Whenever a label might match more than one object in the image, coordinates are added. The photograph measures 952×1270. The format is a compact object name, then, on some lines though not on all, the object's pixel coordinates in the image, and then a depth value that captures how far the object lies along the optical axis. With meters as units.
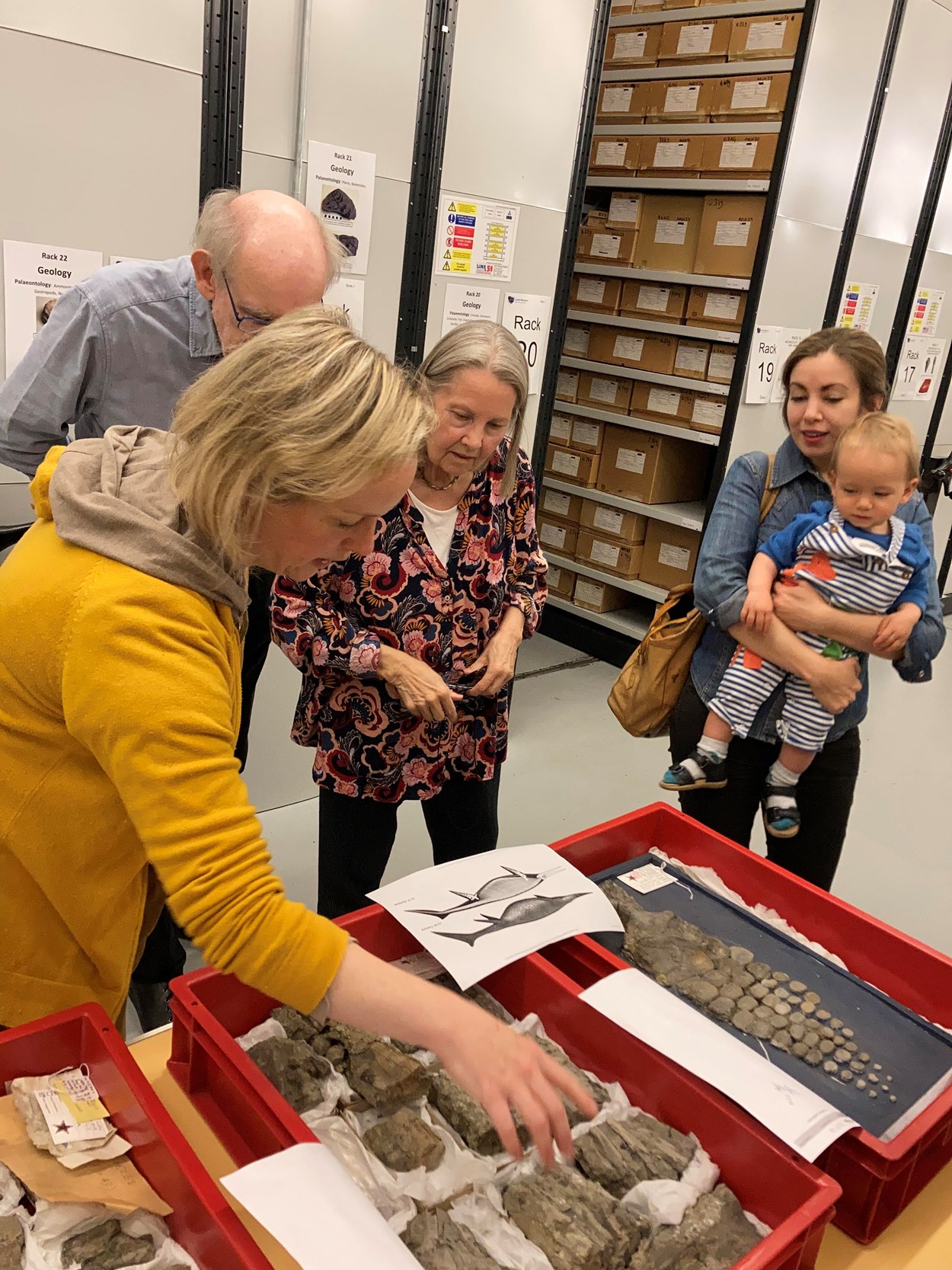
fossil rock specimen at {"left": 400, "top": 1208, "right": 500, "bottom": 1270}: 0.94
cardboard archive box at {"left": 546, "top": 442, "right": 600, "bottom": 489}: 4.82
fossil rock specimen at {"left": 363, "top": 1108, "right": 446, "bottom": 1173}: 1.06
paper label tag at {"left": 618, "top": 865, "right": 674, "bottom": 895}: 1.58
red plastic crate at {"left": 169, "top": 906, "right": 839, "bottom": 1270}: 0.98
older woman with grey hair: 1.76
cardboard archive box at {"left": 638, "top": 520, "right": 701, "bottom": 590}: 4.54
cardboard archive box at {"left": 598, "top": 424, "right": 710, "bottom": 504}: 4.59
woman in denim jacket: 1.82
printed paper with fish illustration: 1.29
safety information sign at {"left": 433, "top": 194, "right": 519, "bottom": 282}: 3.04
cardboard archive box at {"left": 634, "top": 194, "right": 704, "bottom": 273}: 4.30
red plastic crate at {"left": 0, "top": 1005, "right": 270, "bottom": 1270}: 0.86
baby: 1.80
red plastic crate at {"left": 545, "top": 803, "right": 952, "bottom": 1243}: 1.05
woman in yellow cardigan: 0.85
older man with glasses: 1.87
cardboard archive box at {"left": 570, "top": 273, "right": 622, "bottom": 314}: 4.61
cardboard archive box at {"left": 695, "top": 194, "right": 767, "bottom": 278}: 4.06
